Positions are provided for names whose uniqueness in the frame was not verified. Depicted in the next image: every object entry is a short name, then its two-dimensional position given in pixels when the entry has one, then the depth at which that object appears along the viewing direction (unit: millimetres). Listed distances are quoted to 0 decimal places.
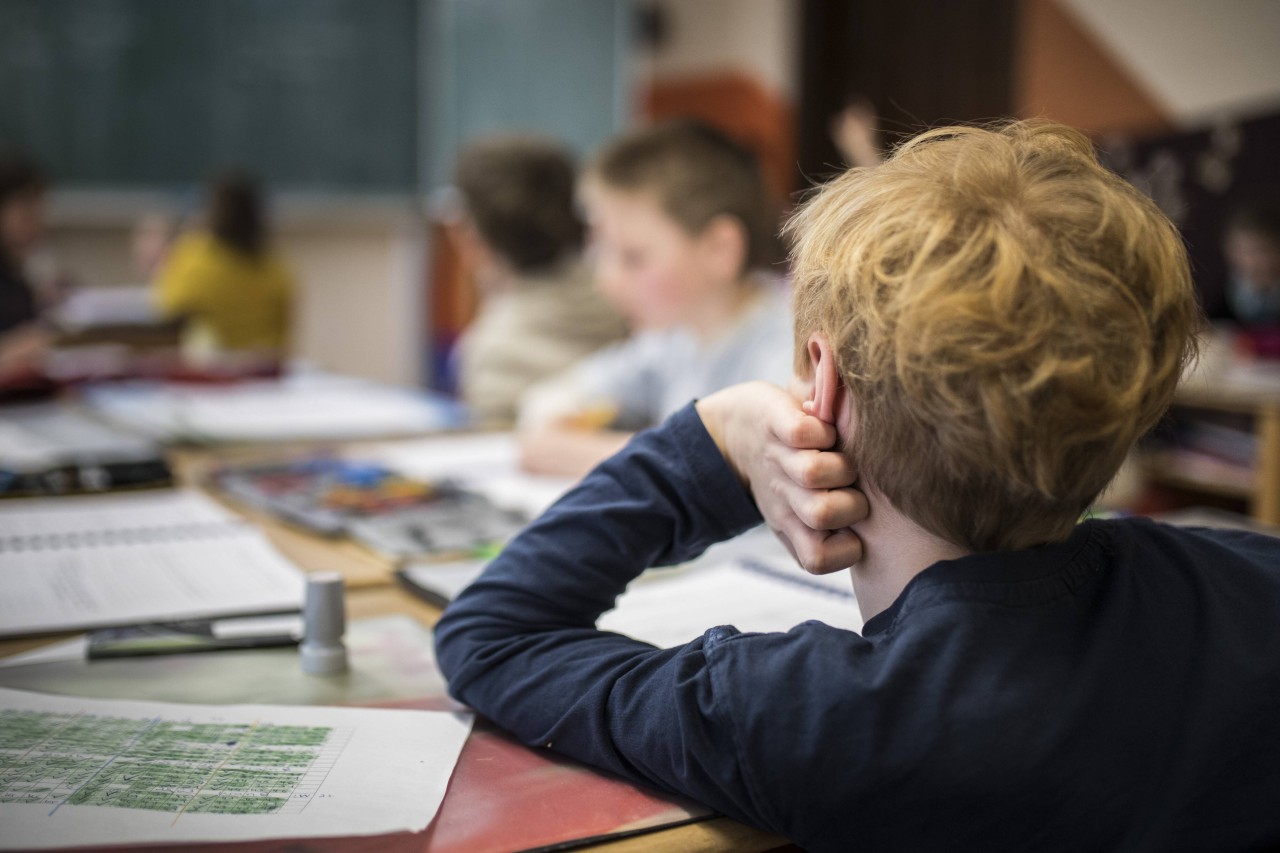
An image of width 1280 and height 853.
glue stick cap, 824
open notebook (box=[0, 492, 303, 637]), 956
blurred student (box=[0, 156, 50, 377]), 3121
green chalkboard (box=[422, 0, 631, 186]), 5039
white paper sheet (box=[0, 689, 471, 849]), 577
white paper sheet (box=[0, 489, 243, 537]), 1224
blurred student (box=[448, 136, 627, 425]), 2309
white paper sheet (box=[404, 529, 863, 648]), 860
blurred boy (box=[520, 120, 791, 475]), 1685
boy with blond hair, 532
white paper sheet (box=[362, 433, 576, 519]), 1397
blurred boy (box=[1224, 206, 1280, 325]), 3441
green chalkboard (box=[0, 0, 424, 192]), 4277
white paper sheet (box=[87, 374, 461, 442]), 1876
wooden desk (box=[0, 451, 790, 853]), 594
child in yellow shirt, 4102
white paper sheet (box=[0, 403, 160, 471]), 1548
